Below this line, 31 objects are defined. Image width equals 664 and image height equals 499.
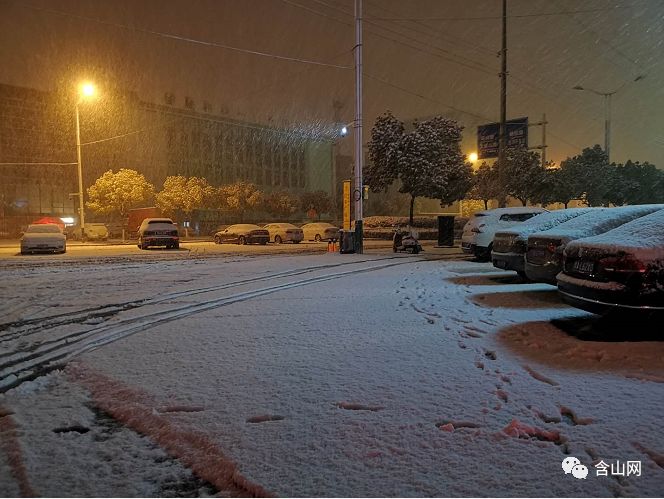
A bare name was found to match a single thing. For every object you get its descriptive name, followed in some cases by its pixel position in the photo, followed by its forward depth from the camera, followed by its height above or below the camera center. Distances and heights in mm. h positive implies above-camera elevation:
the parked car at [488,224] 14461 -27
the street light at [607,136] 34612 +6514
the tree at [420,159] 33281 +4566
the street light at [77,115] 32969 +8214
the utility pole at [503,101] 22250 +5659
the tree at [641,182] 47562 +4136
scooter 21062 -844
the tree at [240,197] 57719 +3578
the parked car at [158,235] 23500 -411
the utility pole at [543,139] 32256 +6270
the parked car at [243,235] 32625 -653
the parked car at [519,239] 9773 -336
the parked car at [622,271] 4871 -528
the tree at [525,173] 39750 +4120
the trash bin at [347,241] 19828 -689
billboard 28656 +5308
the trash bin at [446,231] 26641 -422
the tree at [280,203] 66125 +3071
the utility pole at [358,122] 19016 +4132
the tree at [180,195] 50062 +3261
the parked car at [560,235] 7574 -208
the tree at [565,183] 40188 +3322
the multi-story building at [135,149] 56750 +12261
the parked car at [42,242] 20875 -643
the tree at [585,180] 40938 +3663
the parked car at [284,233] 33594 -556
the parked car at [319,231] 35656 -474
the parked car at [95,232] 38750 -409
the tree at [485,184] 43050 +3648
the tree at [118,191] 44281 +3326
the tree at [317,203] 70812 +3261
